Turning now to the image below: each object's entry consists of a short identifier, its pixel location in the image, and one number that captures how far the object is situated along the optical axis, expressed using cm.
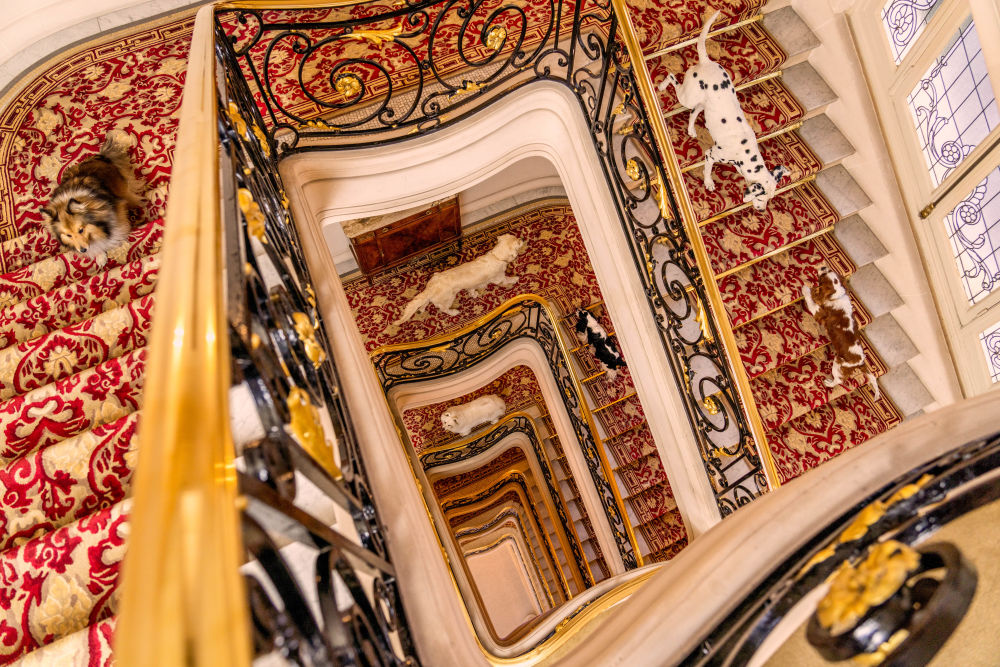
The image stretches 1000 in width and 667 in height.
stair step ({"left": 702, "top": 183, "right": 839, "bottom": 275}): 418
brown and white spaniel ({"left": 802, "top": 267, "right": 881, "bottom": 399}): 409
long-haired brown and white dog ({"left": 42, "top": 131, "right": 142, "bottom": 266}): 281
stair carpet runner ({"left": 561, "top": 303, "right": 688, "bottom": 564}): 594
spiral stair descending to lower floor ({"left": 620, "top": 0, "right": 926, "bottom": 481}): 418
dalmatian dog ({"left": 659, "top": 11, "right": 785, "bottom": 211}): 367
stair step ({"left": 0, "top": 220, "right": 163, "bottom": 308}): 292
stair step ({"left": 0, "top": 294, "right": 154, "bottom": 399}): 242
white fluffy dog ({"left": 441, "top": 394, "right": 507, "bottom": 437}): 826
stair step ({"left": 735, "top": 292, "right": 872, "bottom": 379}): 423
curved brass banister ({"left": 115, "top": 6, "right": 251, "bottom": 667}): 60
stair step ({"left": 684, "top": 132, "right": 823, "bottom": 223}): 412
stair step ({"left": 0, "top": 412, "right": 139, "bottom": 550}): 190
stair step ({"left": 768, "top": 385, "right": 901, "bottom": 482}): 435
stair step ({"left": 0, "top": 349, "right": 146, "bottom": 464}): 217
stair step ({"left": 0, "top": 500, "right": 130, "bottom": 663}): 162
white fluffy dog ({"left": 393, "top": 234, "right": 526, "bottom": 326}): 653
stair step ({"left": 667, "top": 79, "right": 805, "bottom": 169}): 417
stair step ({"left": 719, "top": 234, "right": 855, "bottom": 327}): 422
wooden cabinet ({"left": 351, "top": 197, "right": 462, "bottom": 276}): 625
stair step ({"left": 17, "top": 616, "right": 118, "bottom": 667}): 149
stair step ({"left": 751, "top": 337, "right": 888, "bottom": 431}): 431
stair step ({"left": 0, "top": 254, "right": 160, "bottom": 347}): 270
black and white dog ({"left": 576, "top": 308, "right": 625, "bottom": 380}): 601
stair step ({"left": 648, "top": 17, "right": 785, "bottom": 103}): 415
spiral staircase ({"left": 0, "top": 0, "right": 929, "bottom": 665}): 271
